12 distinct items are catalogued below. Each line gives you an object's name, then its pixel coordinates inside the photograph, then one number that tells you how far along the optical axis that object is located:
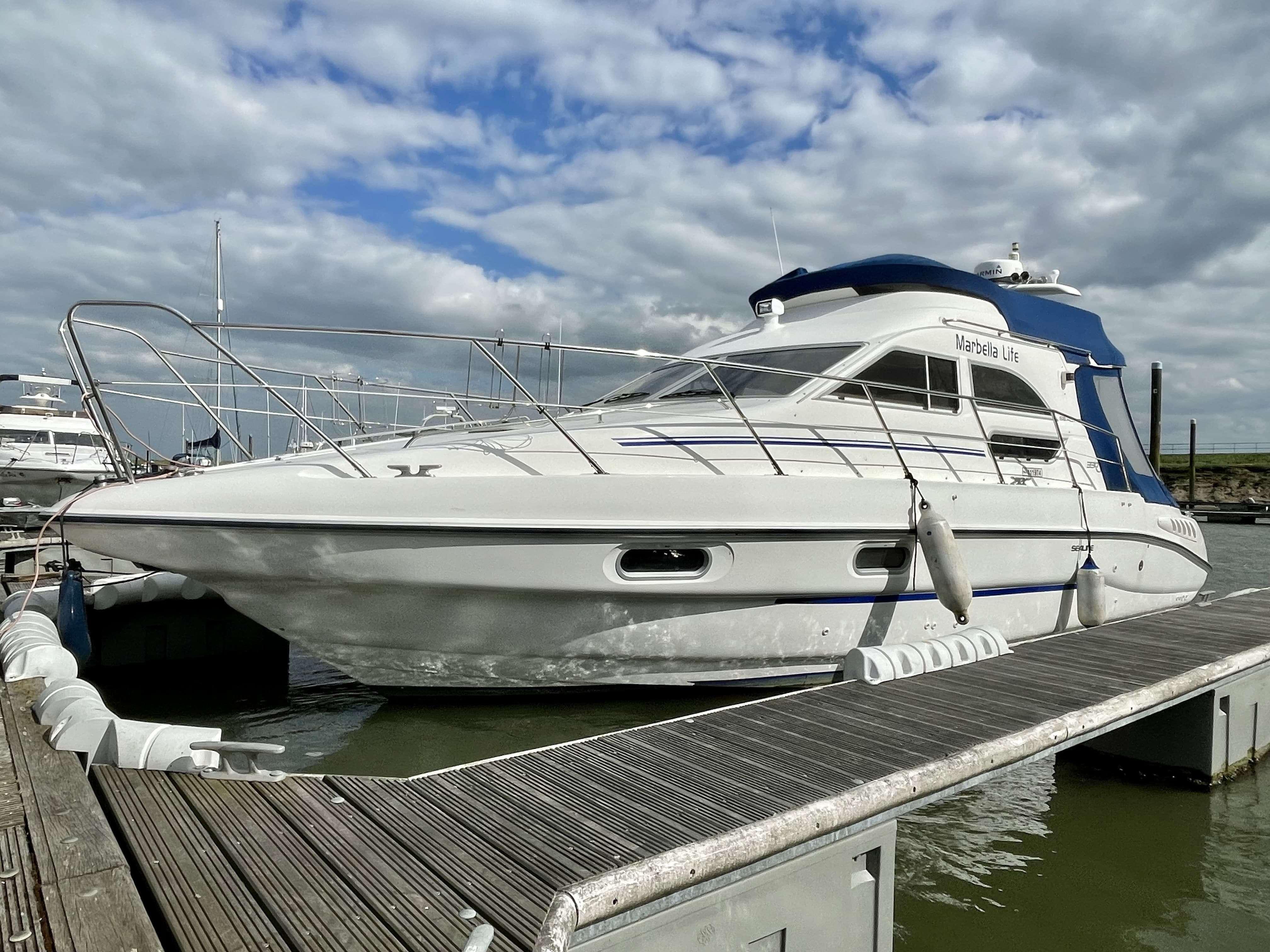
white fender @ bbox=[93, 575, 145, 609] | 6.52
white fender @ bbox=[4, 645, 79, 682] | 4.15
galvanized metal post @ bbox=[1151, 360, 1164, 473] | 21.94
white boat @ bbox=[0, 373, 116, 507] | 21.98
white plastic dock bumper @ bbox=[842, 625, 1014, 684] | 4.43
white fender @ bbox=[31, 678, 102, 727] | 3.40
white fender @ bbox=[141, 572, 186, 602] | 6.75
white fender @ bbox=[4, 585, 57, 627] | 6.12
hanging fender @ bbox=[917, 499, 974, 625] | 5.38
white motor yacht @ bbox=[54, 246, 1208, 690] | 4.53
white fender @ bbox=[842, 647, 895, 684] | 4.40
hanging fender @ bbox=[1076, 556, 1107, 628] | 6.62
